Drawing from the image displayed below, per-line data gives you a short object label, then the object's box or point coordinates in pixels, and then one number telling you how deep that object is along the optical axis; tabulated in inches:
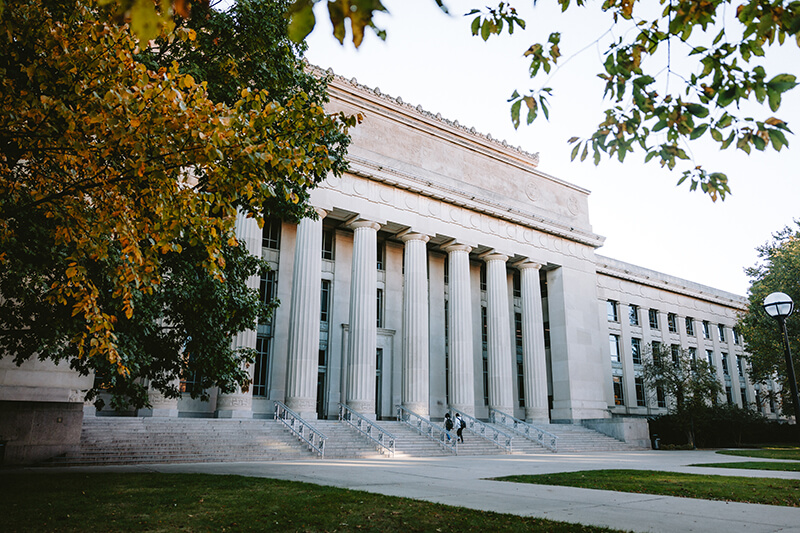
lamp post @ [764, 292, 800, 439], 462.9
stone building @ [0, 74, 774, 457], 1123.3
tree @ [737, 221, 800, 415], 1328.7
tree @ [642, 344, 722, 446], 1373.0
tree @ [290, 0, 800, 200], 181.0
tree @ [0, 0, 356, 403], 265.1
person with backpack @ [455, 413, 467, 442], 994.6
